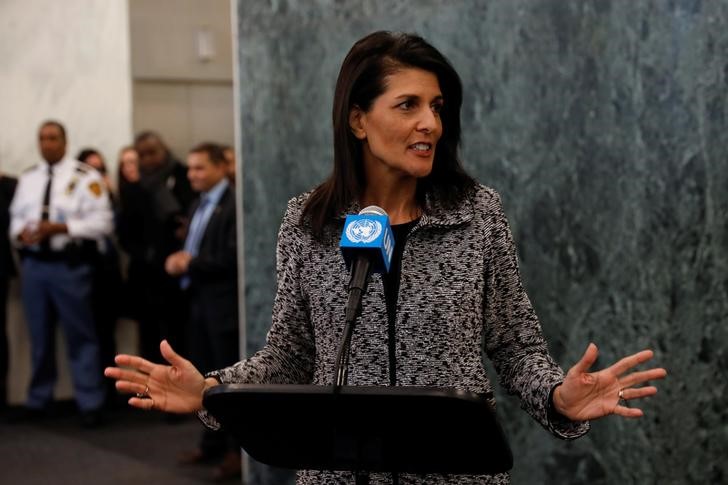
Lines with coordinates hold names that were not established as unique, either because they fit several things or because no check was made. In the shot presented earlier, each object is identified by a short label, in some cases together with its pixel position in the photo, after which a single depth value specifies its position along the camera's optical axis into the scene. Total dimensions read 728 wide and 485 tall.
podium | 2.84
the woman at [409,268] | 3.94
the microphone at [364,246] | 3.18
